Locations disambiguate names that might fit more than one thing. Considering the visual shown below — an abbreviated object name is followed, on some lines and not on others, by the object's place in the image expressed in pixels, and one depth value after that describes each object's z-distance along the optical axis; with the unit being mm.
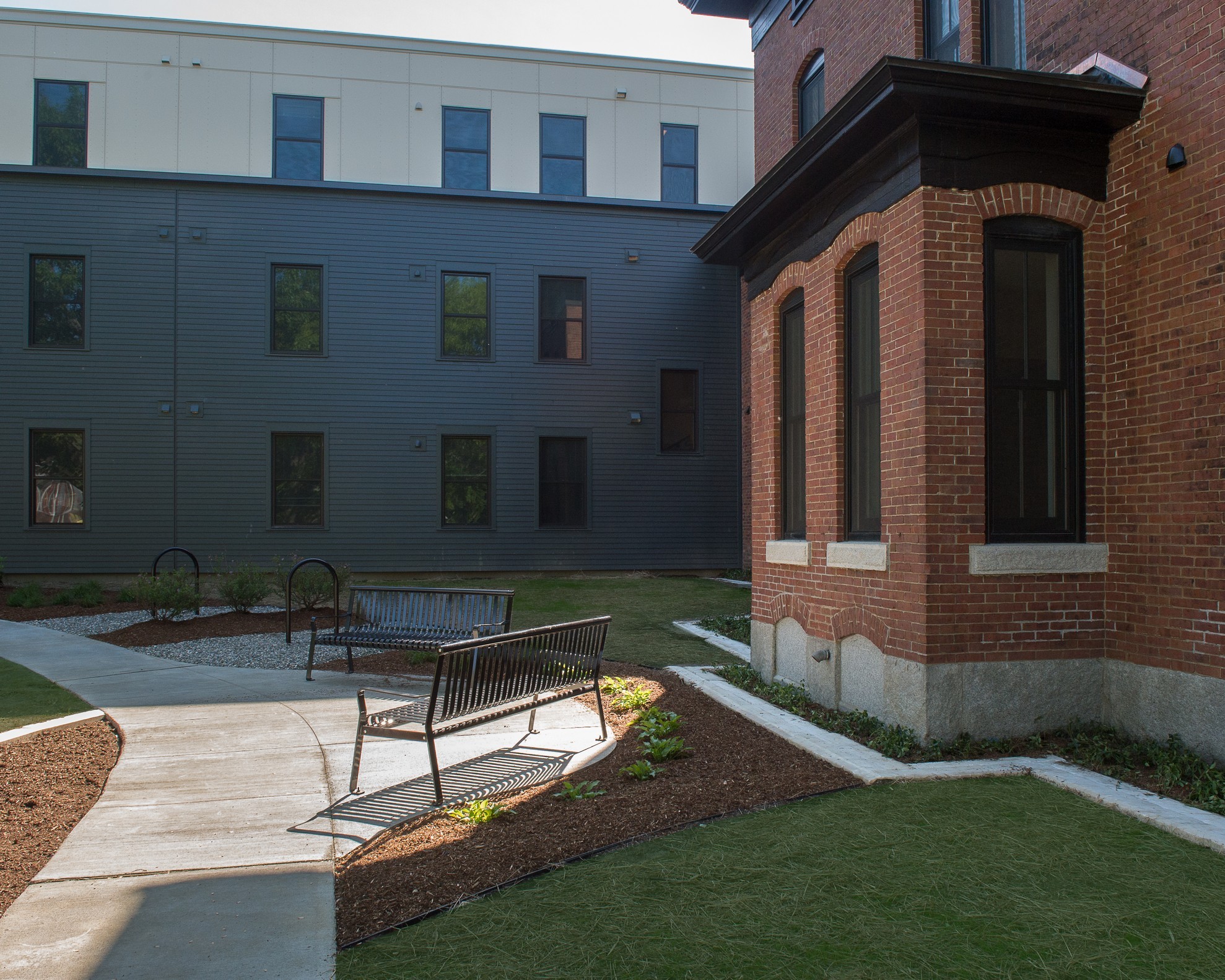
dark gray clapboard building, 18562
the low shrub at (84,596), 15805
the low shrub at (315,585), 14172
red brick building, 6004
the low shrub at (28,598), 15773
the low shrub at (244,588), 14414
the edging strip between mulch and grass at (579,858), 3866
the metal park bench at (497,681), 5707
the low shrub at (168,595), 13328
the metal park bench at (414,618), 9281
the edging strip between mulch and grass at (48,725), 6910
